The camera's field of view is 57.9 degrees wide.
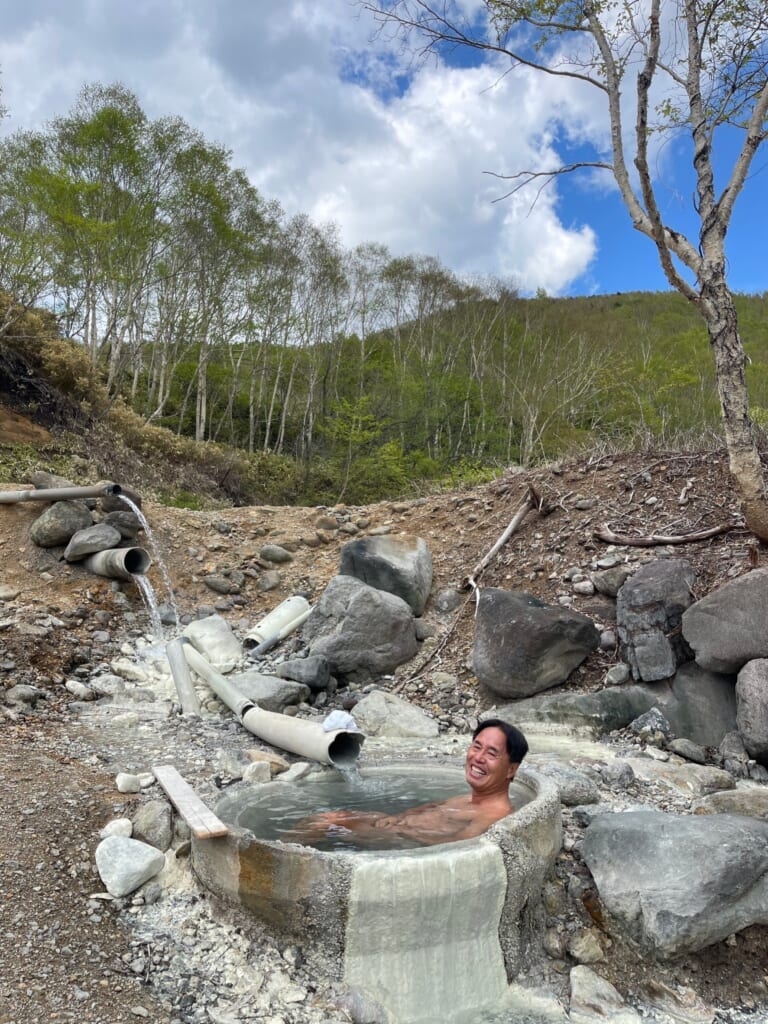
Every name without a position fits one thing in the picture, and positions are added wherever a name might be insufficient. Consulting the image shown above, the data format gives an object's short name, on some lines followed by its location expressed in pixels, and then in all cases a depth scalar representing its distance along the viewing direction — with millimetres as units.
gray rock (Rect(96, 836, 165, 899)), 2793
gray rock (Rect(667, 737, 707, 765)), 4432
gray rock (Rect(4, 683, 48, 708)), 4898
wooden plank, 2605
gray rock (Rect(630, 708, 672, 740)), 4656
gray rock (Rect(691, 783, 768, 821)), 3379
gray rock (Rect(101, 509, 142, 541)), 7934
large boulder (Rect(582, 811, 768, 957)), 2635
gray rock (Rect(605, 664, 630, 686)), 5180
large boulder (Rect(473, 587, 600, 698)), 5258
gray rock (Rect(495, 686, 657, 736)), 4844
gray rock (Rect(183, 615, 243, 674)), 6344
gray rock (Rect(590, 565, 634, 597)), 5996
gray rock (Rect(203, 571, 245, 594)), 7988
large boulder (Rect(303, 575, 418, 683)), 6102
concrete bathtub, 2367
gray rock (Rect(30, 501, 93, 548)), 7434
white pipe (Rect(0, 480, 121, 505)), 7574
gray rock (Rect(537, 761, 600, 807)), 3580
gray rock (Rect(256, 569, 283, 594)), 8086
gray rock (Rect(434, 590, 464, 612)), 7031
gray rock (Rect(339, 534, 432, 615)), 6957
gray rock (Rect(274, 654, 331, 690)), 5703
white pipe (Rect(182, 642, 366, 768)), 4102
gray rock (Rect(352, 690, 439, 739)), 5055
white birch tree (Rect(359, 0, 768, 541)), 5344
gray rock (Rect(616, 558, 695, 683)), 5039
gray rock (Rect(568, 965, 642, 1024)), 2402
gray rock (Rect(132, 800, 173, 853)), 3072
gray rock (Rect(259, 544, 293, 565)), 8578
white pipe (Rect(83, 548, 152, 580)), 7184
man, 2941
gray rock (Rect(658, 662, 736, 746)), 4613
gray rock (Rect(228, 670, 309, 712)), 5281
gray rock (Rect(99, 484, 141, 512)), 8219
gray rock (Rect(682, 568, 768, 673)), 4523
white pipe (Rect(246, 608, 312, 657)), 6586
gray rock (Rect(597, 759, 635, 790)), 3873
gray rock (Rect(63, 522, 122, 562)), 7383
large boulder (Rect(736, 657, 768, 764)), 4230
